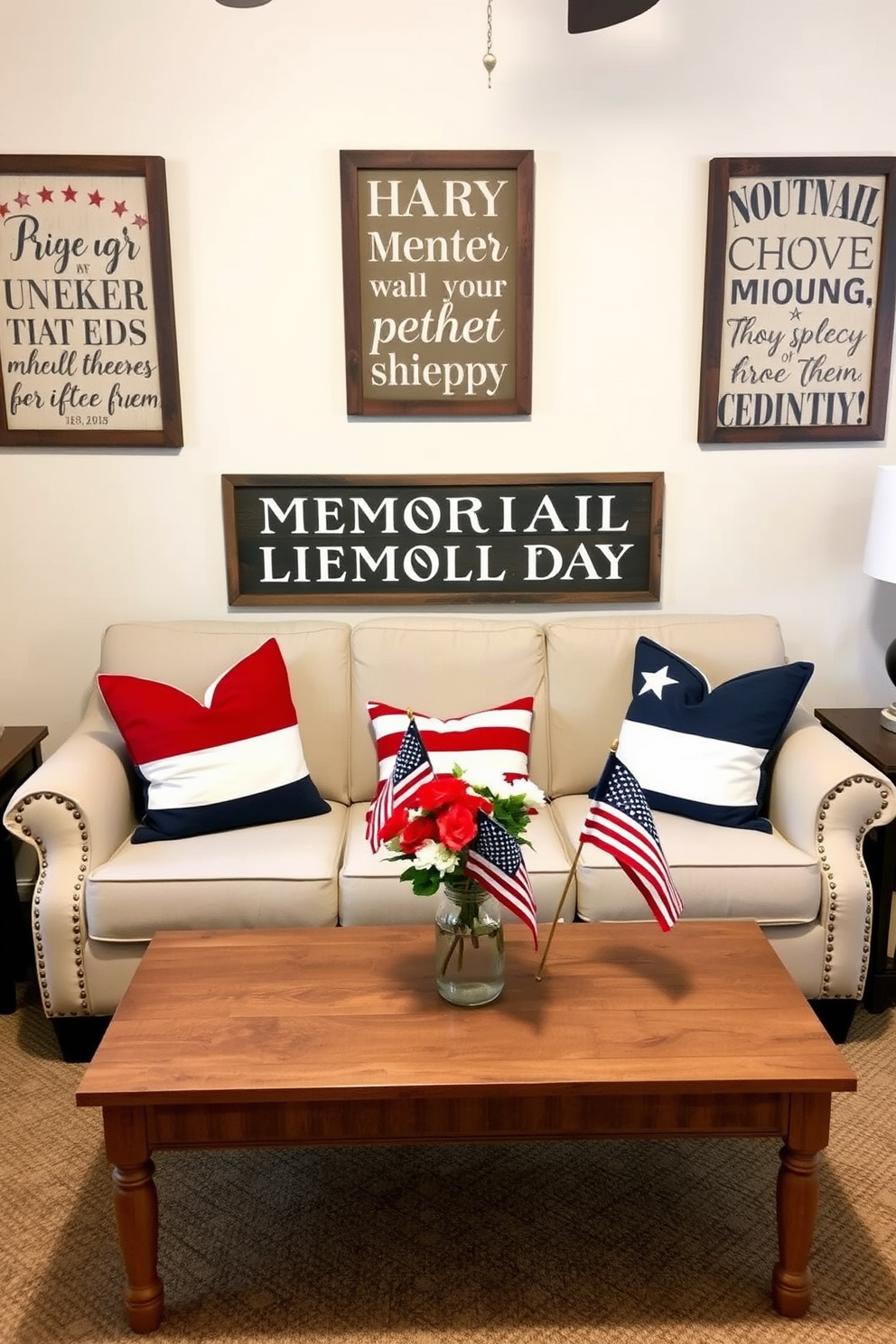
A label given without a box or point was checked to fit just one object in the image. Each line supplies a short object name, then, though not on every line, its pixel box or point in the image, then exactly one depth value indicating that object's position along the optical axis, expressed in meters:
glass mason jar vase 1.92
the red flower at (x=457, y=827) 1.78
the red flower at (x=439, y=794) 1.83
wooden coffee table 1.77
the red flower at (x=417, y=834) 1.83
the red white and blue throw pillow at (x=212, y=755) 2.69
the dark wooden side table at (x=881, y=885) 2.74
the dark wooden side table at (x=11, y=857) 2.80
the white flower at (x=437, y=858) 1.82
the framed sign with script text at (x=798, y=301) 3.01
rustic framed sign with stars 2.96
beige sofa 2.50
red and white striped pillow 2.85
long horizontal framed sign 3.17
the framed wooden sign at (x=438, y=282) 2.97
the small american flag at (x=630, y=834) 1.96
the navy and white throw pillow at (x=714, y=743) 2.73
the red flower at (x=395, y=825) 1.87
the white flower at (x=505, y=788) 1.91
